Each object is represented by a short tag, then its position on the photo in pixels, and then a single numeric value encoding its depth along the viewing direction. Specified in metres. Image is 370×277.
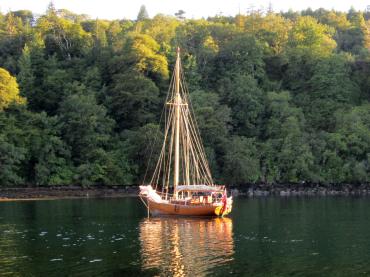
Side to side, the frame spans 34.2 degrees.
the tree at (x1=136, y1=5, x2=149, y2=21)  175.50
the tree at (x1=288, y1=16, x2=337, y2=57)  121.94
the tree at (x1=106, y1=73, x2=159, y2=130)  105.62
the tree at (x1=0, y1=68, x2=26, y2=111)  97.75
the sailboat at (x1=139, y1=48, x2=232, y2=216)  60.66
